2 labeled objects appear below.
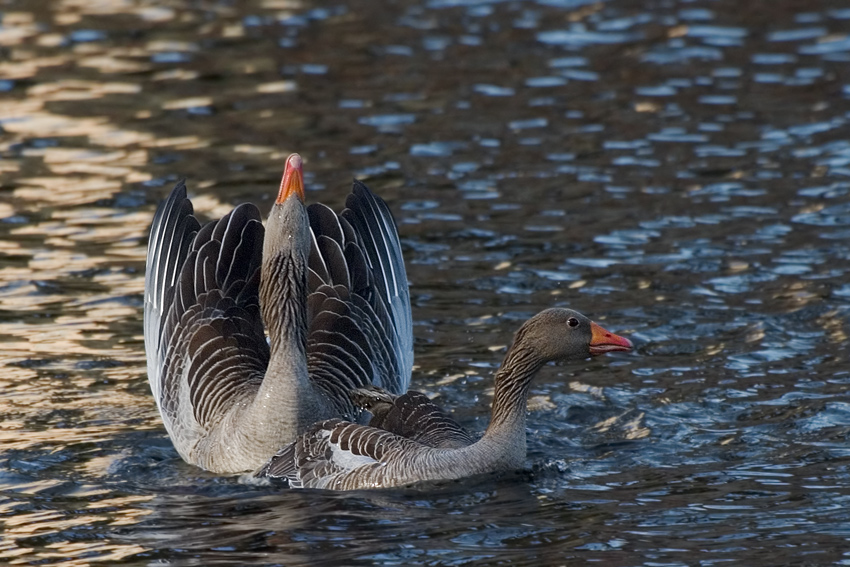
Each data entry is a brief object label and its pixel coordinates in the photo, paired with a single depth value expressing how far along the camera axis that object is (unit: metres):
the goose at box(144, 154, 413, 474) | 18.61
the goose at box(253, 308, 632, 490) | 17.91
